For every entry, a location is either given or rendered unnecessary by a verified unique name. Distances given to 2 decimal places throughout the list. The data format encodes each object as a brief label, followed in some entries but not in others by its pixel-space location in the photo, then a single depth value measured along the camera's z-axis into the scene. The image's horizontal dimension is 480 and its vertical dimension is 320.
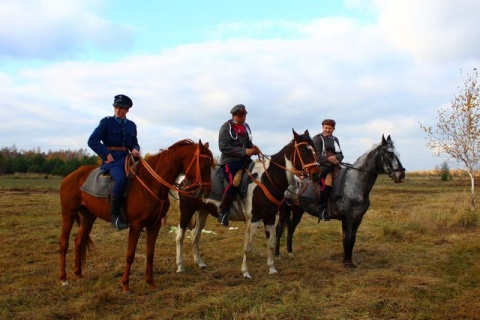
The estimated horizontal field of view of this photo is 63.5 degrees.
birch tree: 14.17
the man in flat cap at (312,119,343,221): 7.75
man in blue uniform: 6.00
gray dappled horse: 7.45
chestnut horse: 5.91
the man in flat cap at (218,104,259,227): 6.96
